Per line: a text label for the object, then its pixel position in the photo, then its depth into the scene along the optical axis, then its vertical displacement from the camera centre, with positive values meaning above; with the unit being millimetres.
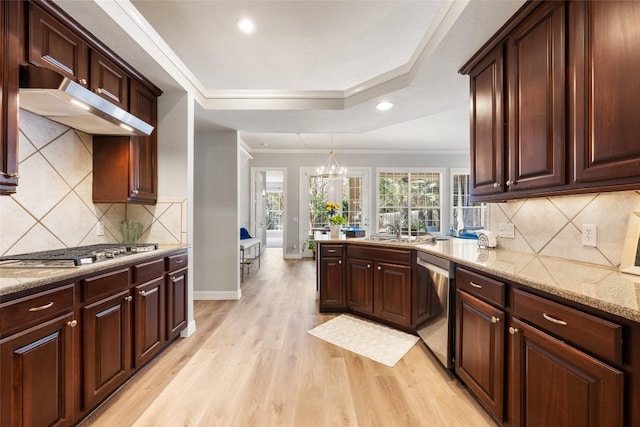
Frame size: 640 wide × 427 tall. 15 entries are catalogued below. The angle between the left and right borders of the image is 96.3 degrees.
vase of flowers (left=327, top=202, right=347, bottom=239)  3662 -113
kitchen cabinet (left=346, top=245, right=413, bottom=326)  2822 -721
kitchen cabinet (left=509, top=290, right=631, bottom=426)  958 -584
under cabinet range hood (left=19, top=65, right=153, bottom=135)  1508 +675
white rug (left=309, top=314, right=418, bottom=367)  2475 -1185
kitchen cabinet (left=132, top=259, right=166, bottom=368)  2059 -730
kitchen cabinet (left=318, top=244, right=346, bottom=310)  3432 -755
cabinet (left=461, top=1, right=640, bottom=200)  1164 +586
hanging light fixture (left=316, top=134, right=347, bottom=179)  5027 +833
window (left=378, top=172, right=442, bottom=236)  7543 +460
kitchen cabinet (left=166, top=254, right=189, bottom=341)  2496 -723
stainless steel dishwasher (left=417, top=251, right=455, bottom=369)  2131 -730
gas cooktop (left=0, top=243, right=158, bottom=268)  1585 -248
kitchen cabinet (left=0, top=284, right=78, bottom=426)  1197 -661
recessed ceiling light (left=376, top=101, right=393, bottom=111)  3035 +1190
